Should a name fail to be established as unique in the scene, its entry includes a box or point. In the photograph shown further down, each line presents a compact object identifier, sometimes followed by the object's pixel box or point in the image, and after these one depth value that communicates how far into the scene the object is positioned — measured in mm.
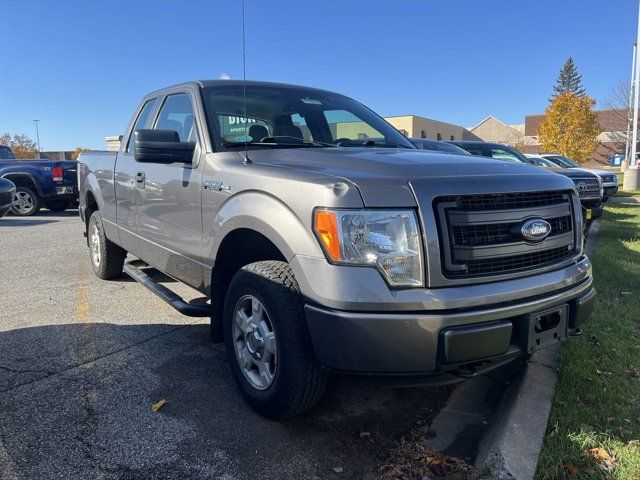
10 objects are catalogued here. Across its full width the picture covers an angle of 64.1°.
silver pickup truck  2322
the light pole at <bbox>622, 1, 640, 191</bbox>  21188
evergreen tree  87100
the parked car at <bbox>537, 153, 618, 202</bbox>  15328
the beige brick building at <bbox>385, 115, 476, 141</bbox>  50406
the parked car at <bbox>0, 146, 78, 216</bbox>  12594
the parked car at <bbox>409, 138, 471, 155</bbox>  9008
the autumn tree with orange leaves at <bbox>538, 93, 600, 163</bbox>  39969
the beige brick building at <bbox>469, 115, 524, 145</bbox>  78875
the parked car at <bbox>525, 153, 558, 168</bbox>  13672
